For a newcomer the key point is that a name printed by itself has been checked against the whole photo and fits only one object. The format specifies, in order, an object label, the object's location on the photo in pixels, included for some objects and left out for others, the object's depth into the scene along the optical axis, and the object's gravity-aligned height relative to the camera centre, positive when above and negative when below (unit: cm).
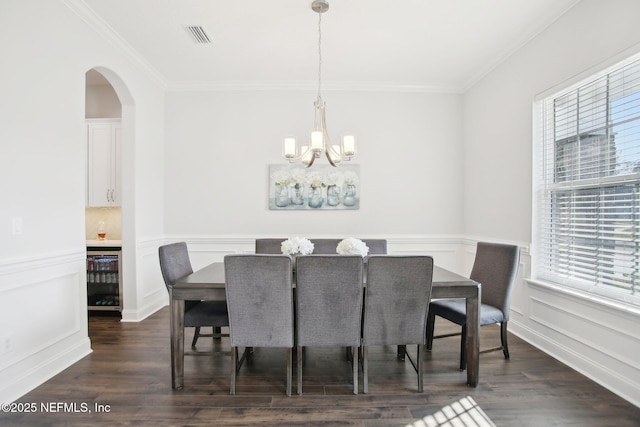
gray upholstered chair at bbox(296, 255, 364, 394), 209 -59
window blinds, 226 +17
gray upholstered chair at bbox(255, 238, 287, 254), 352 -39
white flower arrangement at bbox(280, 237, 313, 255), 282 -32
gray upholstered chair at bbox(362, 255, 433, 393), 211 -59
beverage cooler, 382 -74
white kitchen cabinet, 403 +56
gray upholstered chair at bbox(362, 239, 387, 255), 353 -39
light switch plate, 217 -11
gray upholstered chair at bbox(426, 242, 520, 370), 258 -72
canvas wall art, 441 +29
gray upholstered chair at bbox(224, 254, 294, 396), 207 -59
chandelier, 269 +53
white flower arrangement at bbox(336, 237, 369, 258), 273 -32
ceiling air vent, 307 +166
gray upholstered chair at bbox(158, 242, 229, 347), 249 -76
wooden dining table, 226 -63
